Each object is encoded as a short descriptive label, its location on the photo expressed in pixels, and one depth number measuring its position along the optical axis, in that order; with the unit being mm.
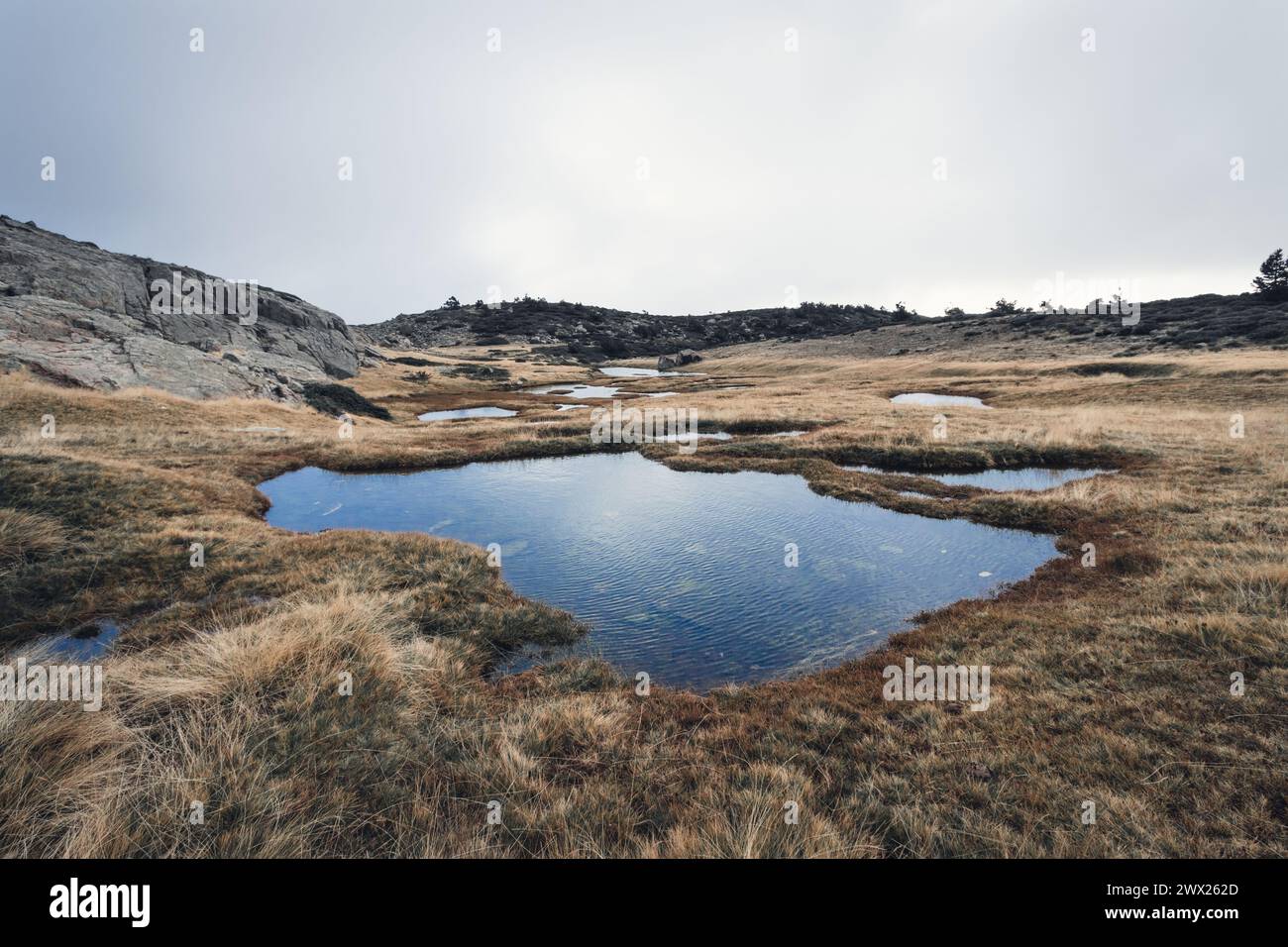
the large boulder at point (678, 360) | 115950
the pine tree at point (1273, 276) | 83625
